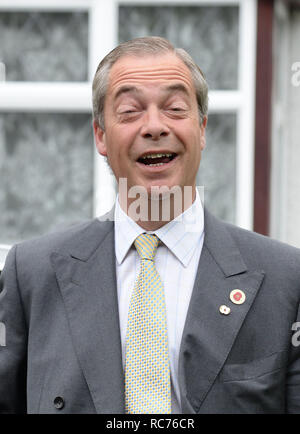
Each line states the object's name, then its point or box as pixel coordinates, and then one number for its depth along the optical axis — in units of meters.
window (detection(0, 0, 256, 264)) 8.55
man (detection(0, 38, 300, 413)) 4.41
